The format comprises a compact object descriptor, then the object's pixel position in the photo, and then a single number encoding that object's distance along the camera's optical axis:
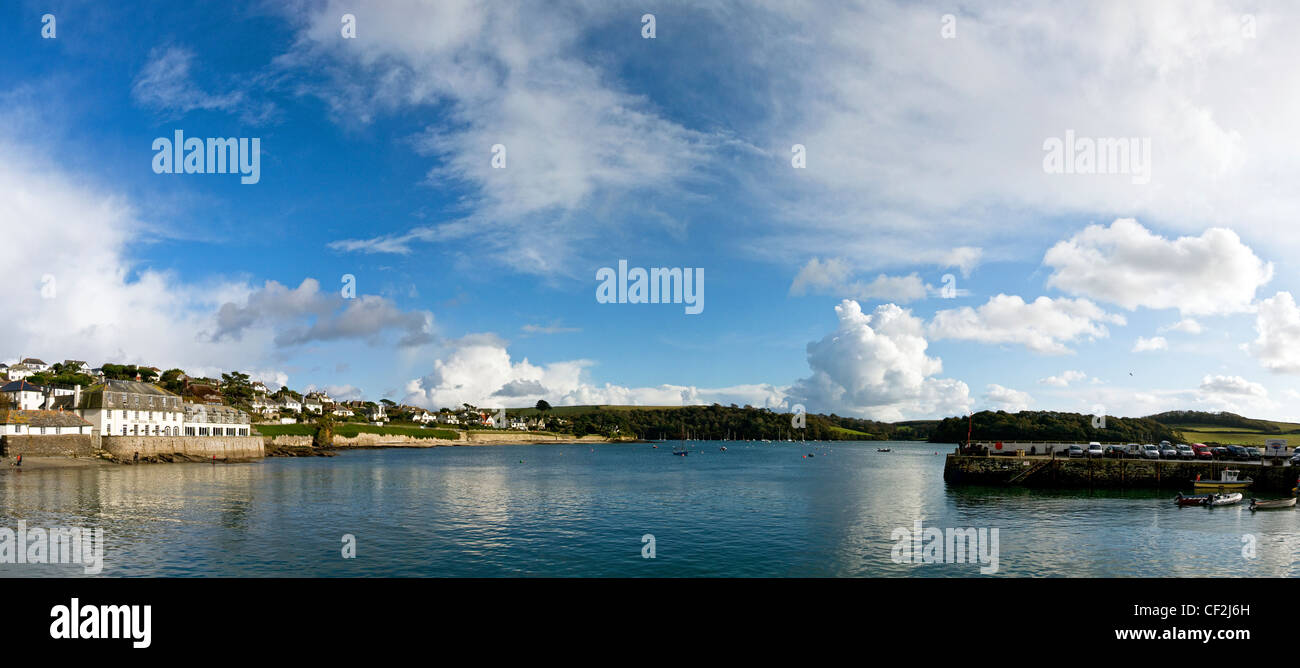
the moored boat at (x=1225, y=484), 62.42
